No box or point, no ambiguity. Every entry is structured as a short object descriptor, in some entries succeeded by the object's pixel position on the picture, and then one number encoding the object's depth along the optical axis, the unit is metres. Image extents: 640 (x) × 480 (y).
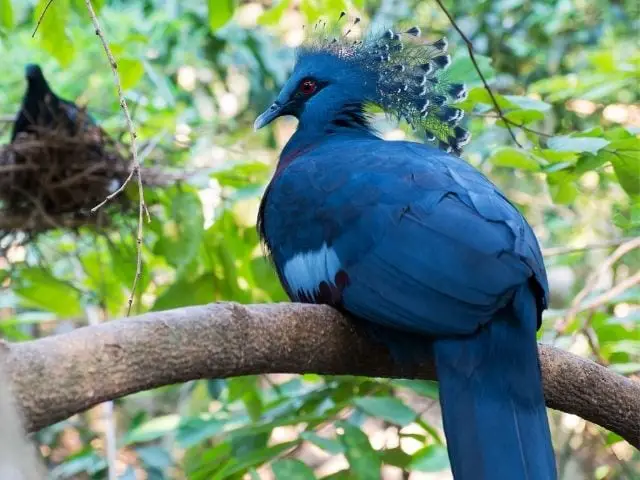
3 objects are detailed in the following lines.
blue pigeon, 2.60
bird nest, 5.14
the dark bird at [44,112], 5.28
